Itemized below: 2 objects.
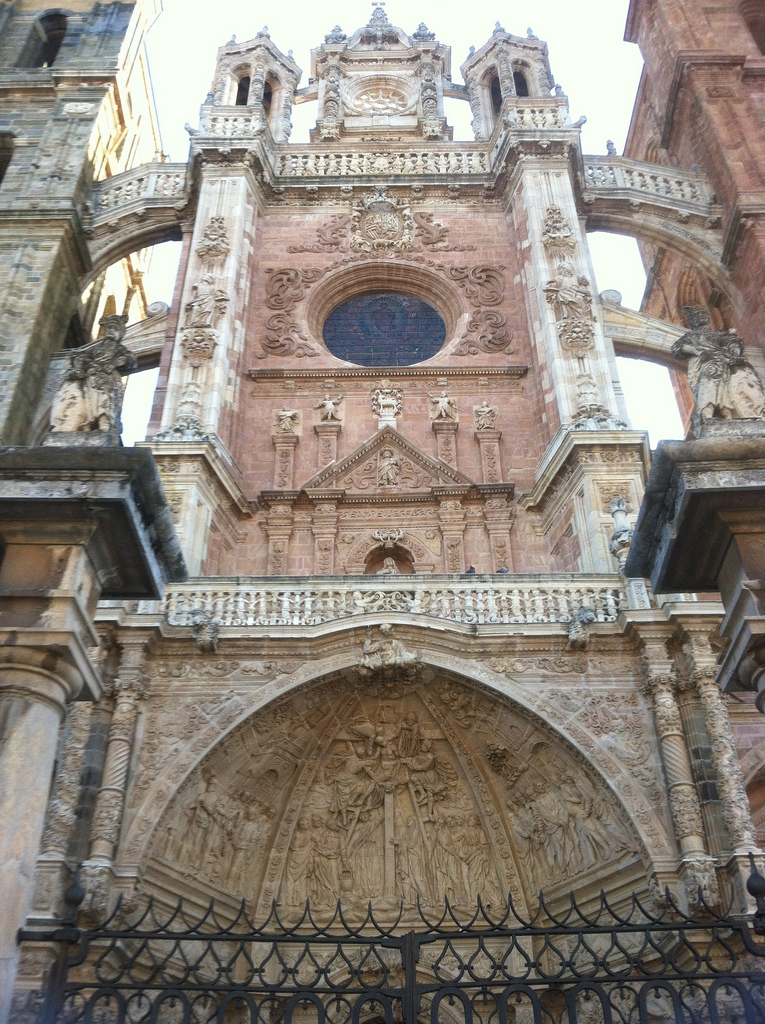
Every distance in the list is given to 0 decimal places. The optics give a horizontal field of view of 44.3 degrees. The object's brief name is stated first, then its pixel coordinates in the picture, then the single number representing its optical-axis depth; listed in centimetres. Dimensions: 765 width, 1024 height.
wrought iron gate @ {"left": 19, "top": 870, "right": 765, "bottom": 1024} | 527
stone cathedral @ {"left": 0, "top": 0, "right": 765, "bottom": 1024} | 652
